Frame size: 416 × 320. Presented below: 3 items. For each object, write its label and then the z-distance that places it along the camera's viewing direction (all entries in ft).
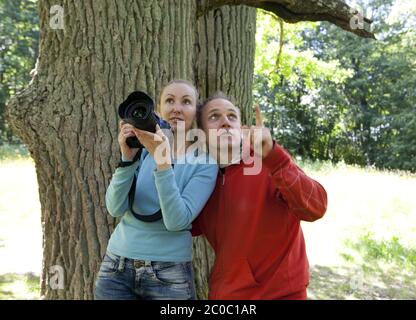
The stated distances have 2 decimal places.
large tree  9.56
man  6.53
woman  6.98
